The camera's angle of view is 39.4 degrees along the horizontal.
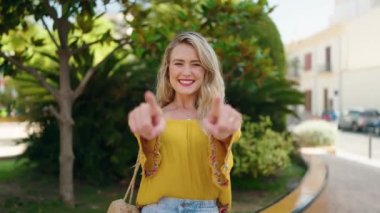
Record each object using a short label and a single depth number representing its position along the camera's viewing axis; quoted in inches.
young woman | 79.7
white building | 1267.2
